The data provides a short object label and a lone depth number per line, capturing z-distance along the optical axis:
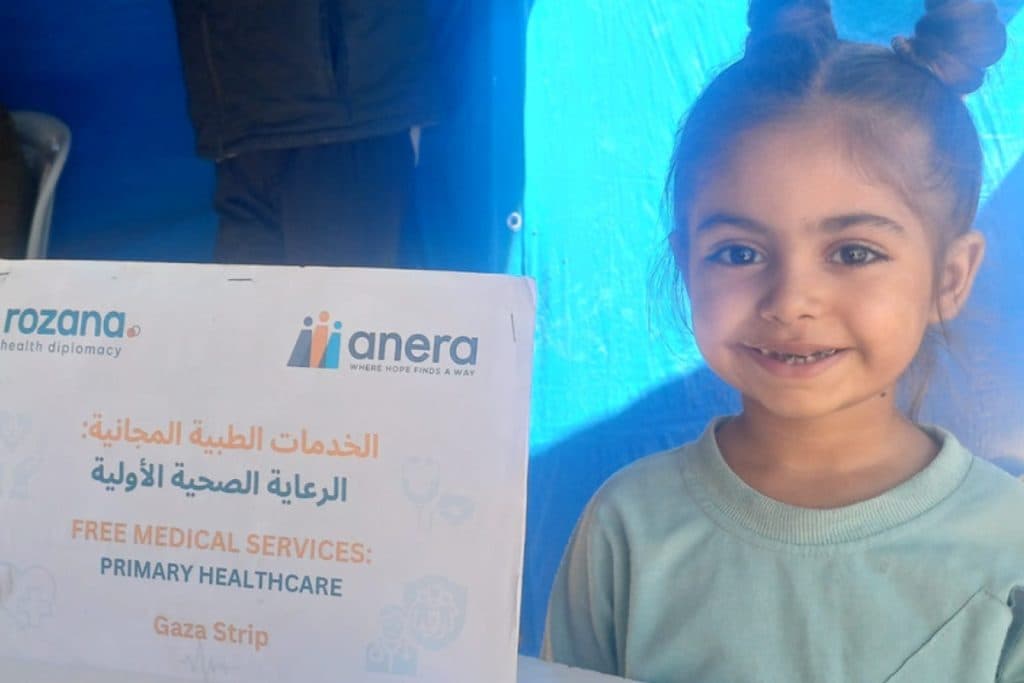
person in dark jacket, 1.04
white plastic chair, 1.20
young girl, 0.69
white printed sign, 0.56
